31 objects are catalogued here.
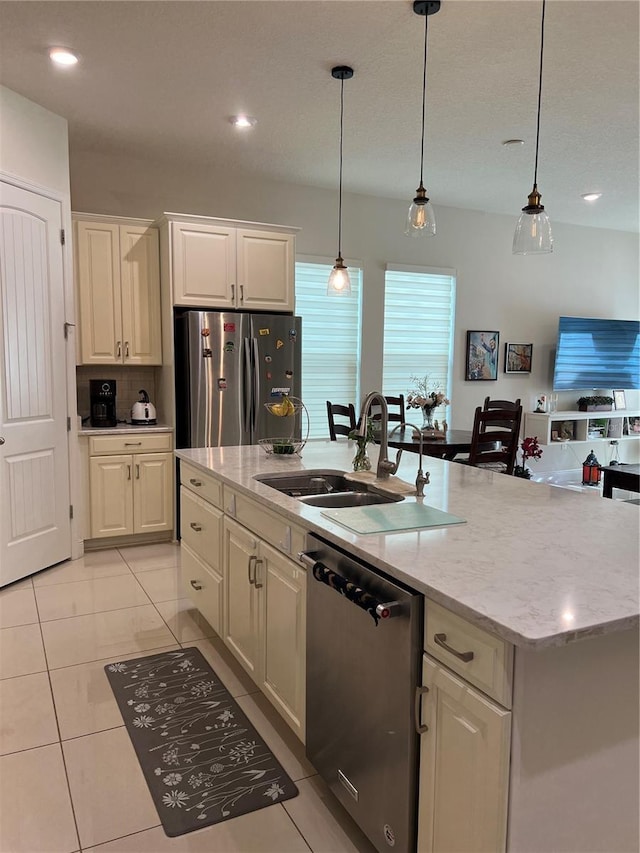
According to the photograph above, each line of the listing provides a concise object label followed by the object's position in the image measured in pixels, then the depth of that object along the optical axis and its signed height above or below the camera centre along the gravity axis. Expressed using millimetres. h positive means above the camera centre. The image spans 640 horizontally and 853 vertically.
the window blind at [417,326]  6223 +415
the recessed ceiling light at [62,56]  3137 +1583
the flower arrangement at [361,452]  2744 -393
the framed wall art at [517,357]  6906 +109
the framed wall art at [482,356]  6656 +119
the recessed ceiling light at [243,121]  3990 +1594
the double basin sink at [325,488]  2389 -520
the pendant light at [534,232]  2336 +518
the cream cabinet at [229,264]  4547 +764
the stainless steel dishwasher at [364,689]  1493 -889
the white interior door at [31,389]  3680 -183
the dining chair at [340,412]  5185 -405
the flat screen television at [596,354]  7102 +166
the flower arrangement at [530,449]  5223 -701
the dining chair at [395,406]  5688 -411
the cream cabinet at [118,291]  4488 +528
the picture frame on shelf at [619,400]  7653 -393
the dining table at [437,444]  4746 -608
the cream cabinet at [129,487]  4438 -929
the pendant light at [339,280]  3635 +503
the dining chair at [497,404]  5191 -318
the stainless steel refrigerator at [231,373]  4539 -78
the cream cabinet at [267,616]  2072 -956
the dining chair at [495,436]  4520 -517
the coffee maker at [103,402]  4559 -306
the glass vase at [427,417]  5281 -453
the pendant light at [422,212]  2711 +690
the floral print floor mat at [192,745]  1980 -1414
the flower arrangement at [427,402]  5160 -313
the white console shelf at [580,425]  6947 -687
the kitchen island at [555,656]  1217 -596
